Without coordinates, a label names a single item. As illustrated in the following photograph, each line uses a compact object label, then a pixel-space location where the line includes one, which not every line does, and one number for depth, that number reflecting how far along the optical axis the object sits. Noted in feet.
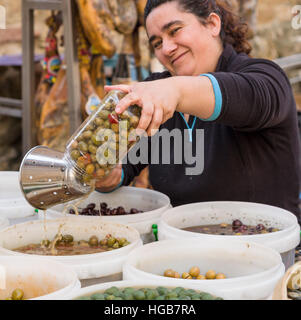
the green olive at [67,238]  5.76
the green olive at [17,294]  4.51
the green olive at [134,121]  4.44
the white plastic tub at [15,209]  6.54
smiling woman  6.57
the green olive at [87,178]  4.92
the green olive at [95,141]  4.52
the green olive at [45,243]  5.64
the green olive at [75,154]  4.74
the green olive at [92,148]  4.57
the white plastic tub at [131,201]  6.14
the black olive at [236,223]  6.19
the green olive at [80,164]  4.78
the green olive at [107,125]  4.46
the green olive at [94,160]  4.64
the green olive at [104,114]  4.49
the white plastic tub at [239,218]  5.11
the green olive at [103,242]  5.67
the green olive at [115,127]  4.43
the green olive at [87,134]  4.59
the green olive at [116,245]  5.46
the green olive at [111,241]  5.54
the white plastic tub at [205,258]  4.61
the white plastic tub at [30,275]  4.43
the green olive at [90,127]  4.61
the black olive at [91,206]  6.77
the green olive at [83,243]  5.71
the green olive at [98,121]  4.51
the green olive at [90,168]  4.76
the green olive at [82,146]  4.65
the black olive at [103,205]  7.04
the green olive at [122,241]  5.45
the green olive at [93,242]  5.76
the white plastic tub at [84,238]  4.58
